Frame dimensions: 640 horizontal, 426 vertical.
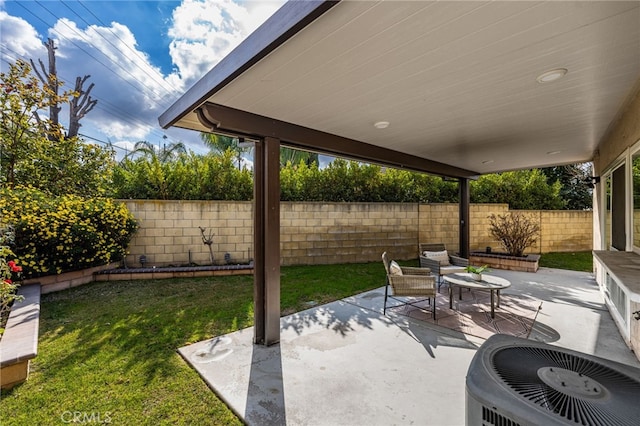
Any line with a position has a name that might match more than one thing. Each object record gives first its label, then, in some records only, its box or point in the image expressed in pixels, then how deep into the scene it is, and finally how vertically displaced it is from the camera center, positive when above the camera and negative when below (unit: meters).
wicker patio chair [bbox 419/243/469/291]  5.32 -0.90
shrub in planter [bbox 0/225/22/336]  3.17 -0.78
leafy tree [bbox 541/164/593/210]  12.22 +1.43
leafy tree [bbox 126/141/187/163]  16.88 +4.27
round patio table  4.08 -0.98
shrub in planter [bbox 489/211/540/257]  7.60 -0.47
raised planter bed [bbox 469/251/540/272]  7.09 -1.17
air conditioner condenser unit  0.95 -0.66
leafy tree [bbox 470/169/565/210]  9.93 +0.88
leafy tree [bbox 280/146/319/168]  14.88 +3.21
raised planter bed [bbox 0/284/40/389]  2.53 -1.23
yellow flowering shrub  4.90 -0.23
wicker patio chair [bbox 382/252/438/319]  4.01 -0.98
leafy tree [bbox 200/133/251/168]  14.72 +3.91
